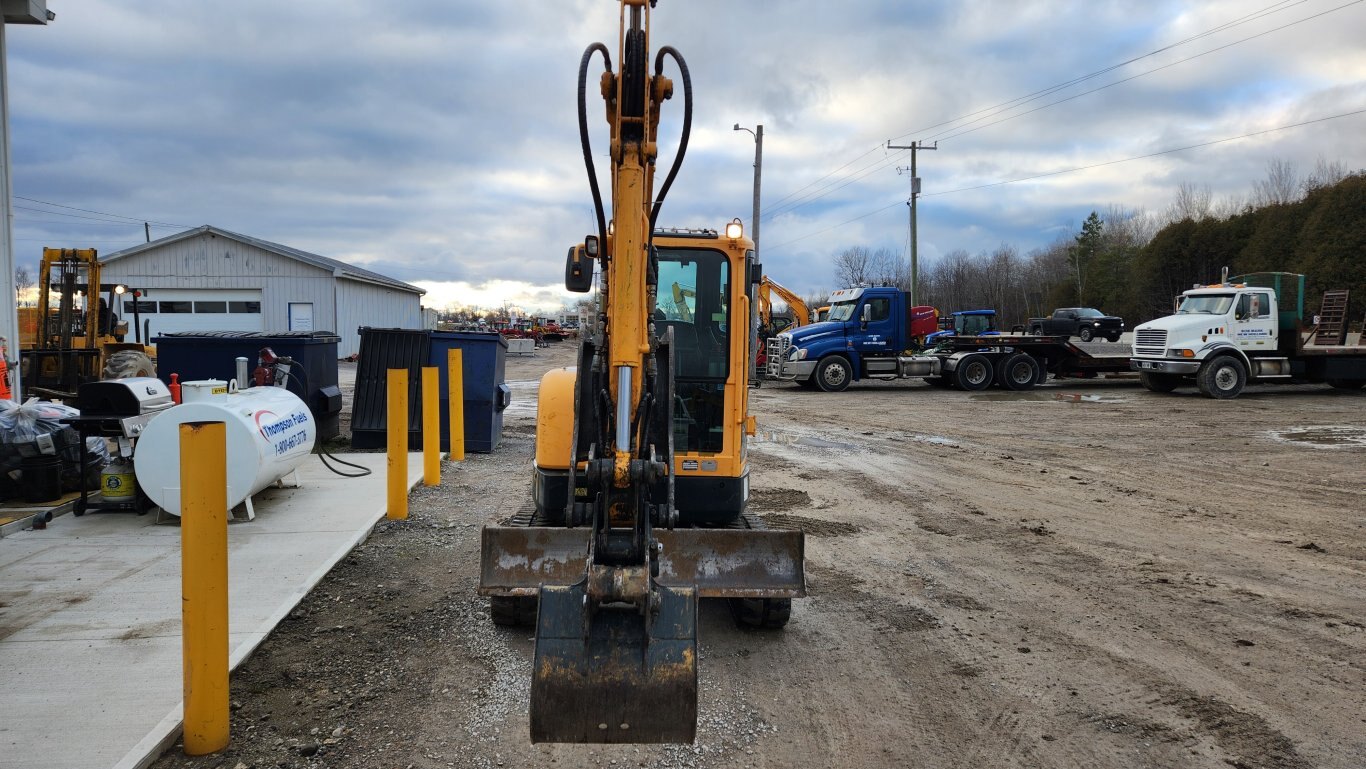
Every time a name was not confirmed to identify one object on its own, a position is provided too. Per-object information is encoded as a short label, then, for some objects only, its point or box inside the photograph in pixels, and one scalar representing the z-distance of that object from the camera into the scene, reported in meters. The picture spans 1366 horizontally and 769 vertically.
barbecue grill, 7.27
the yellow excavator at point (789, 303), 24.97
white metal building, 32.50
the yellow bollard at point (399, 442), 7.65
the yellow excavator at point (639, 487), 3.31
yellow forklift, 15.42
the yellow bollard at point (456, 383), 10.43
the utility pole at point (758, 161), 33.78
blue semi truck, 23.31
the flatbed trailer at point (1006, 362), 23.23
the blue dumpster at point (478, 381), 11.78
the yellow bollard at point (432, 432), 9.38
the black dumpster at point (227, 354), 11.56
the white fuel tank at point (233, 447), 6.78
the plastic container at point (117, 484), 7.28
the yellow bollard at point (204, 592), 3.50
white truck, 19.69
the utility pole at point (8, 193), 10.06
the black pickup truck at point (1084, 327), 39.22
